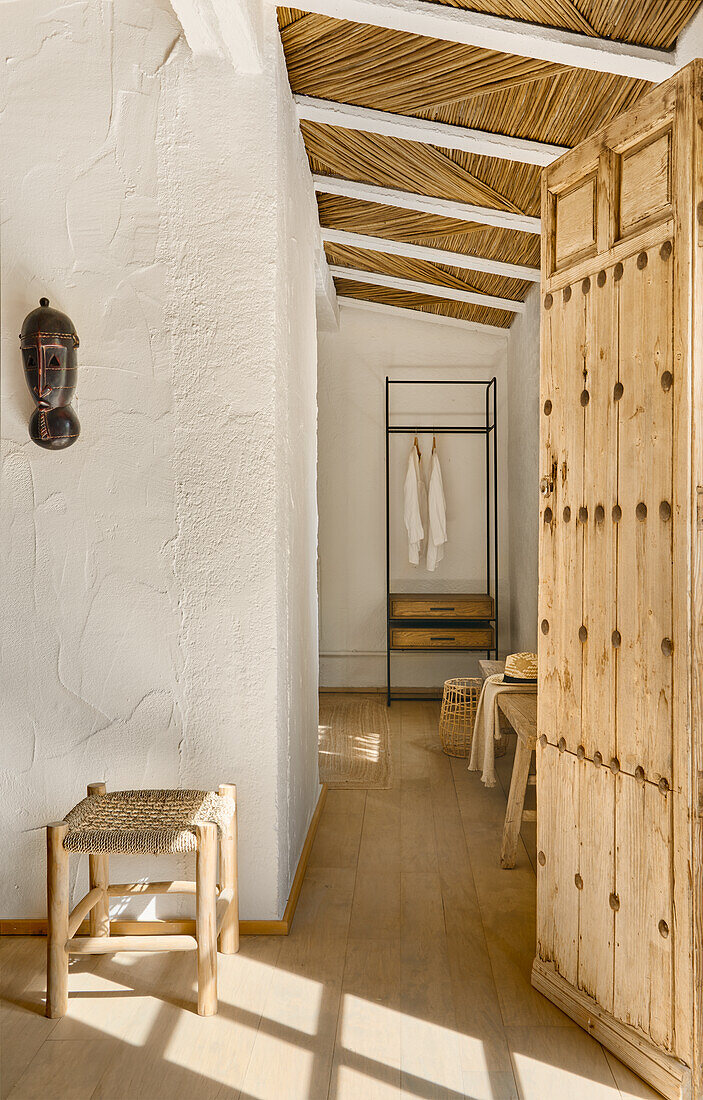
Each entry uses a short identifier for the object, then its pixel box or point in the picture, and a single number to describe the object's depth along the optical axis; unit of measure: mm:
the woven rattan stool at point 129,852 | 2061
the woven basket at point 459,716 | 4504
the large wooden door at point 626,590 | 1724
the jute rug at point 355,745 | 4066
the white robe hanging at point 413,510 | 5773
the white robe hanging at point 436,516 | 5773
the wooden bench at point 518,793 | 2975
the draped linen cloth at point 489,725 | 3613
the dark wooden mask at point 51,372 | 2318
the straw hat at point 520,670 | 3451
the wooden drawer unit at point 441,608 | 5453
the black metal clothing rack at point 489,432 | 5844
